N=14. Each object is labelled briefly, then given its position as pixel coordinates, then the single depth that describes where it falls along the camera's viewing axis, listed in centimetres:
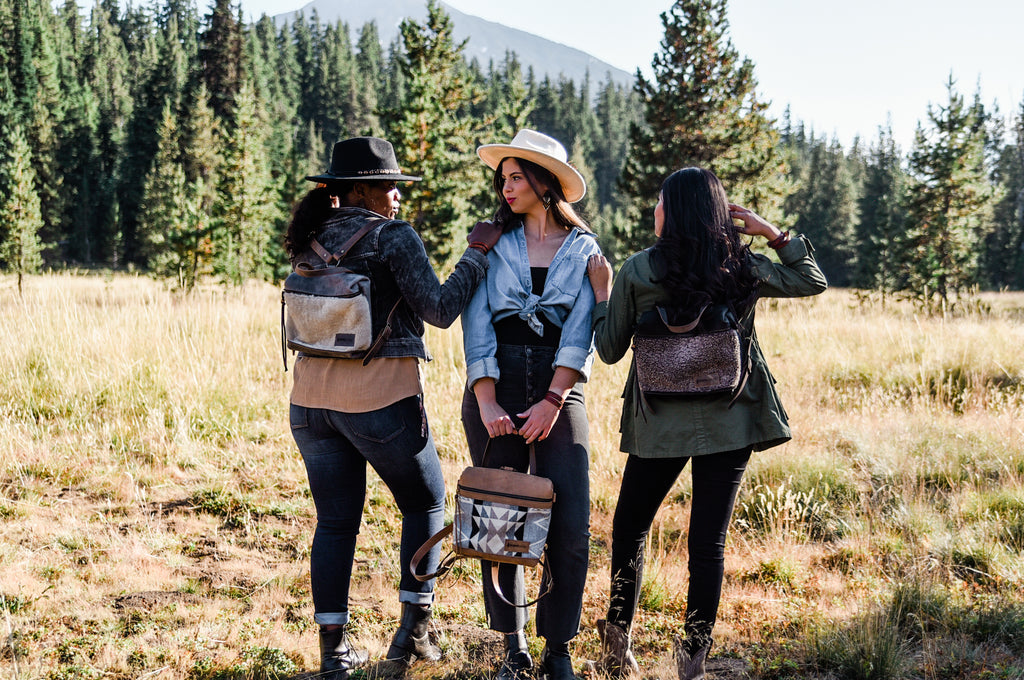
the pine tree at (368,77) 7000
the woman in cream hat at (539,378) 236
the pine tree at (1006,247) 4316
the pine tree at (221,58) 4719
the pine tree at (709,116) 2011
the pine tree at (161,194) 3861
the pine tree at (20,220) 3066
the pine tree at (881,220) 3622
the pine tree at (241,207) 2750
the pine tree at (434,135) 2391
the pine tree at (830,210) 5069
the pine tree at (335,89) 7288
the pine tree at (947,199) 2092
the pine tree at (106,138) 4994
